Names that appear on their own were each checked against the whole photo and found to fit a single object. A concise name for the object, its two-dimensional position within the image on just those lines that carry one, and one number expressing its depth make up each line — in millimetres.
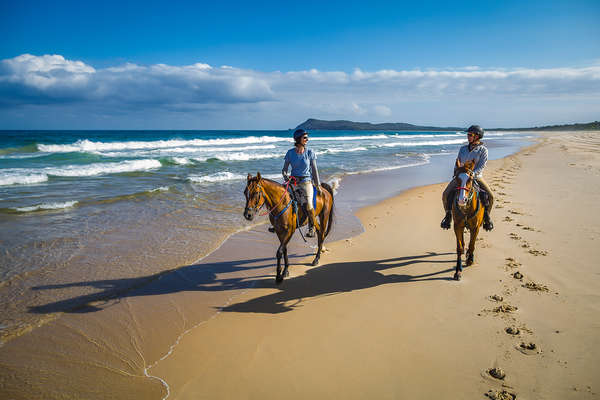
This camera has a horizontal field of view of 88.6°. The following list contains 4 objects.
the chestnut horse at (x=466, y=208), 5023
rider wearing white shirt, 5434
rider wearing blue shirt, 5586
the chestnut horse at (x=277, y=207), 4898
